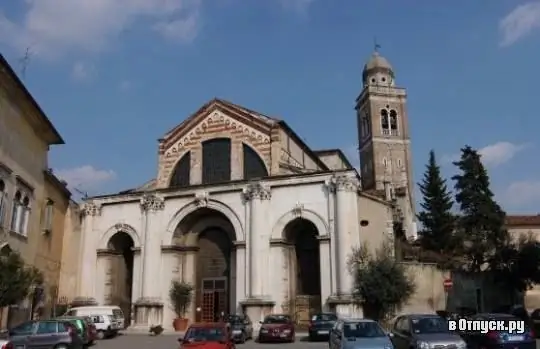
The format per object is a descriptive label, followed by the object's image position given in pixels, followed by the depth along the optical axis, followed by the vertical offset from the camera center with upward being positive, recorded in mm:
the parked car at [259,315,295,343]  25688 -1437
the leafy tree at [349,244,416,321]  30328 +924
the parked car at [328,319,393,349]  13961 -960
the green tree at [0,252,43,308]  21625 +977
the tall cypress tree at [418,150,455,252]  48397 +8021
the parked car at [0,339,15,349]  13581 -1043
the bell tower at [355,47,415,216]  74062 +24198
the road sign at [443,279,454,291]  25734 +766
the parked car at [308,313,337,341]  25812 -1297
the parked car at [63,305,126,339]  28781 -777
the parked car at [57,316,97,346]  22003 -1124
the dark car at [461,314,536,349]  15758 -1185
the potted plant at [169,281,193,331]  35062 +268
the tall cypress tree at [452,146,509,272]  40688 +6845
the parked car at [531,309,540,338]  25759 -1116
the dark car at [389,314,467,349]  14388 -957
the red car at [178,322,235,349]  15430 -1039
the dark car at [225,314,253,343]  25906 -1272
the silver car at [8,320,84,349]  18859 -1144
